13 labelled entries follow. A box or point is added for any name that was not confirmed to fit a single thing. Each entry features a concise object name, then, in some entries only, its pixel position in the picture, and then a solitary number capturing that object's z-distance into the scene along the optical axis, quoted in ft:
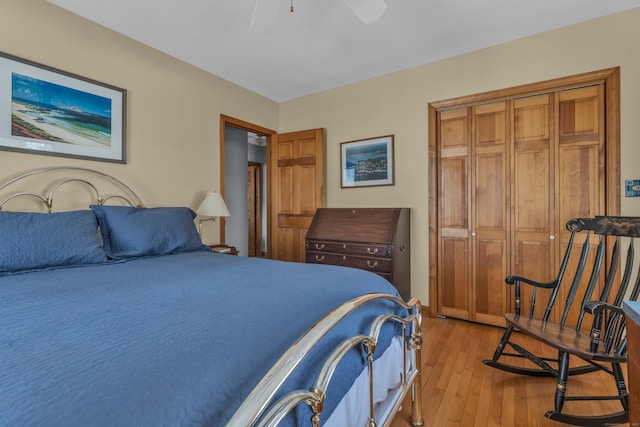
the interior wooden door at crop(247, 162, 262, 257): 20.31
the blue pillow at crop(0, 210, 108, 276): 5.07
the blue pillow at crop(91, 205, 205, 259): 6.54
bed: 1.81
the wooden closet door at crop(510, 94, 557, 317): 8.18
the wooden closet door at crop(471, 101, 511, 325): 8.79
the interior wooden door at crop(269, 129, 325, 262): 11.91
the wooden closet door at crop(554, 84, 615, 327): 7.64
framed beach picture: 6.41
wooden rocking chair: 4.48
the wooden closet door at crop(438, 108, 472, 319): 9.36
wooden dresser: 9.16
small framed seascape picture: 10.70
